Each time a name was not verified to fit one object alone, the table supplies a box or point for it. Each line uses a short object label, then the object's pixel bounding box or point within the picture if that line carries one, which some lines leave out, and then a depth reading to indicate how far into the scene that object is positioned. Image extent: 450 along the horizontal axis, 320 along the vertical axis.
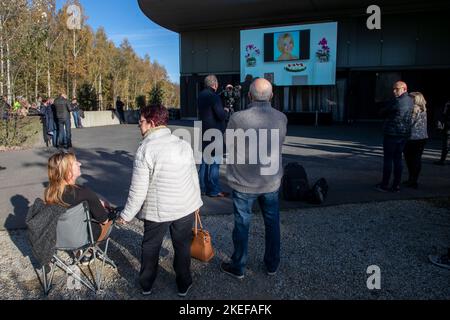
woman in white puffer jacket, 2.96
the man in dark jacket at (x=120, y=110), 27.63
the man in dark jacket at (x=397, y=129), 6.05
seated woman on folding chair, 3.31
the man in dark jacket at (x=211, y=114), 5.63
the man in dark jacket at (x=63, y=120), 11.67
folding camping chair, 3.12
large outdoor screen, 23.22
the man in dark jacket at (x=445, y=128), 8.59
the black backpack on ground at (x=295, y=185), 5.90
